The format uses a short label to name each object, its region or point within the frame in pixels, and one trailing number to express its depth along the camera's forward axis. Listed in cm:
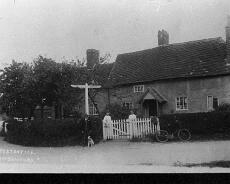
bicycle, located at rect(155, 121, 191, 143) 1658
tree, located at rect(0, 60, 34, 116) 1986
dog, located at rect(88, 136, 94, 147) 1497
